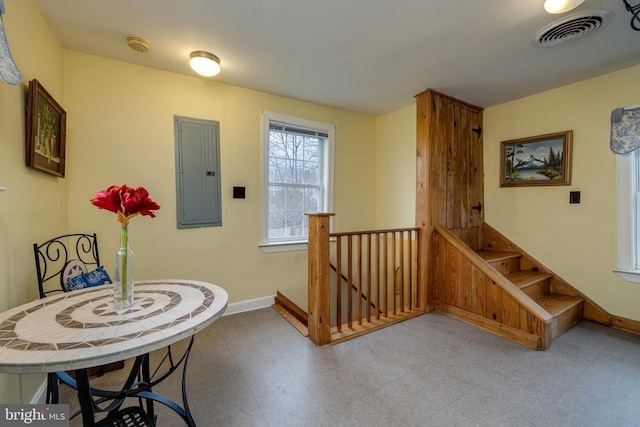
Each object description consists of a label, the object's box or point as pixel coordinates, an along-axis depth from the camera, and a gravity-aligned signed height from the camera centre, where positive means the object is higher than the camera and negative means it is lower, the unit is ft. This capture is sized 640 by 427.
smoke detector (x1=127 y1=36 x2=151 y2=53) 6.61 +4.27
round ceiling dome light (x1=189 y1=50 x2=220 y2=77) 7.17 +4.08
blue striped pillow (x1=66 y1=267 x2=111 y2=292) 5.77 -1.56
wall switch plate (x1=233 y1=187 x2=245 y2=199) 9.44 +0.67
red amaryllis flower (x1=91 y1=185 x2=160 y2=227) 3.84 +0.14
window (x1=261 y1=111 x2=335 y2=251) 10.17 +1.44
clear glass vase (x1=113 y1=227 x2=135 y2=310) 4.00 -0.99
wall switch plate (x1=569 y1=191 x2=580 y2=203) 8.90 +0.47
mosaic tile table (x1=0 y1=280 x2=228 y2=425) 2.73 -1.46
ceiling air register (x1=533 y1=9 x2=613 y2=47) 5.70 +4.19
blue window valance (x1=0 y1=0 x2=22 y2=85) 3.41 +1.95
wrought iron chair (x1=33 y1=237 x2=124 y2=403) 5.73 -1.20
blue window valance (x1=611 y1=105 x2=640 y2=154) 7.72 +2.41
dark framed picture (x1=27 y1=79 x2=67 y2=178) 5.04 +1.74
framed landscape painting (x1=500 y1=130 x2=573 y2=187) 9.18 +1.86
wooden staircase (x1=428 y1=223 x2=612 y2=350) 7.45 -2.71
